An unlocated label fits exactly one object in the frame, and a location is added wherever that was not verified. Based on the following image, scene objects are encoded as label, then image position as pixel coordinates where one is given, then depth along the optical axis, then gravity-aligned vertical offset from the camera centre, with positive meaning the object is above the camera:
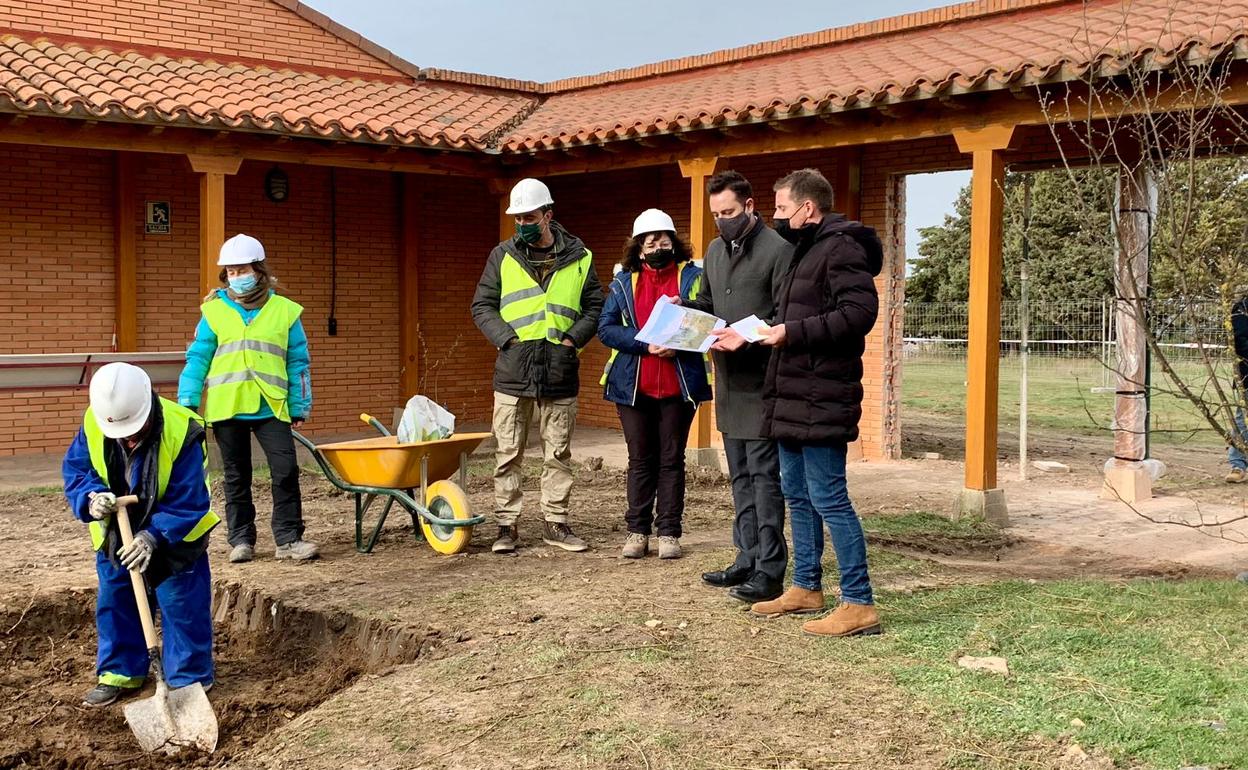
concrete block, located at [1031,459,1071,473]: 11.25 -1.23
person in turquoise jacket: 6.36 -0.19
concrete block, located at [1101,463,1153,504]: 9.46 -1.16
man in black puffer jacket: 4.76 -0.10
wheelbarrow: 6.59 -0.79
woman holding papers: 6.29 -0.22
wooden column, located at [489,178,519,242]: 12.31 +1.46
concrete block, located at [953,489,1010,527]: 8.45 -1.21
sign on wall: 11.84 +1.19
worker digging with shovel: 4.42 -0.75
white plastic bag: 6.76 -0.49
